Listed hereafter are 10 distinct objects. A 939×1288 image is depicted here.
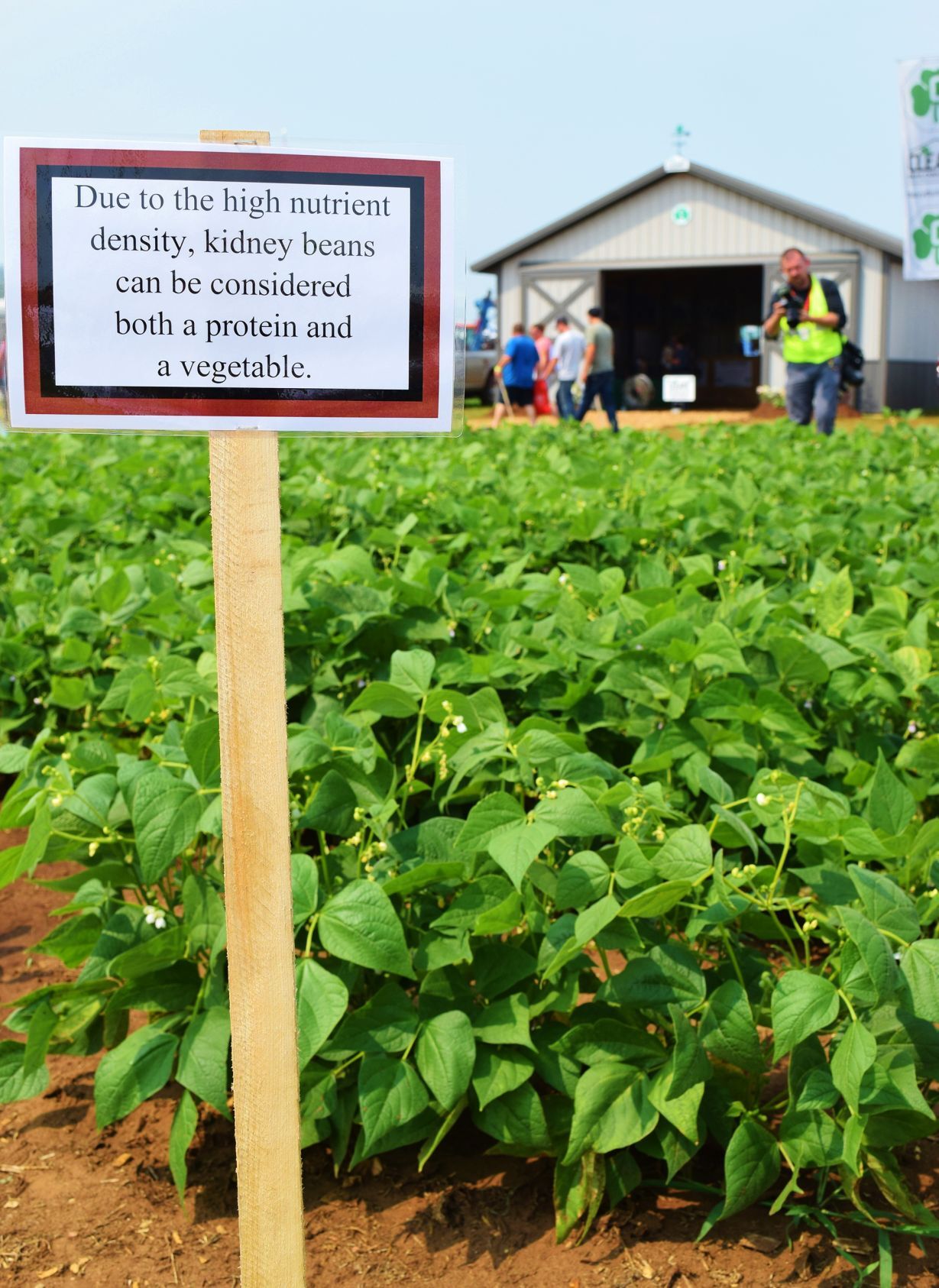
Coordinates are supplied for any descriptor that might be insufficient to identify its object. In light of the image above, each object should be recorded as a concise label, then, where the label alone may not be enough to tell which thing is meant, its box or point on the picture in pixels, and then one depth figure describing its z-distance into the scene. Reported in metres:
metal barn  24.83
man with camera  10.12
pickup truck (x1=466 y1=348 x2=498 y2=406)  31.67
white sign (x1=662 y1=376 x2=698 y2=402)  27.64
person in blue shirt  18.75
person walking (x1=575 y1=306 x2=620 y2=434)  15.69
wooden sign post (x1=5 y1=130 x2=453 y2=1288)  1.55
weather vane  25.31
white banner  7.96
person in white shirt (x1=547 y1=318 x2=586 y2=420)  17.81
